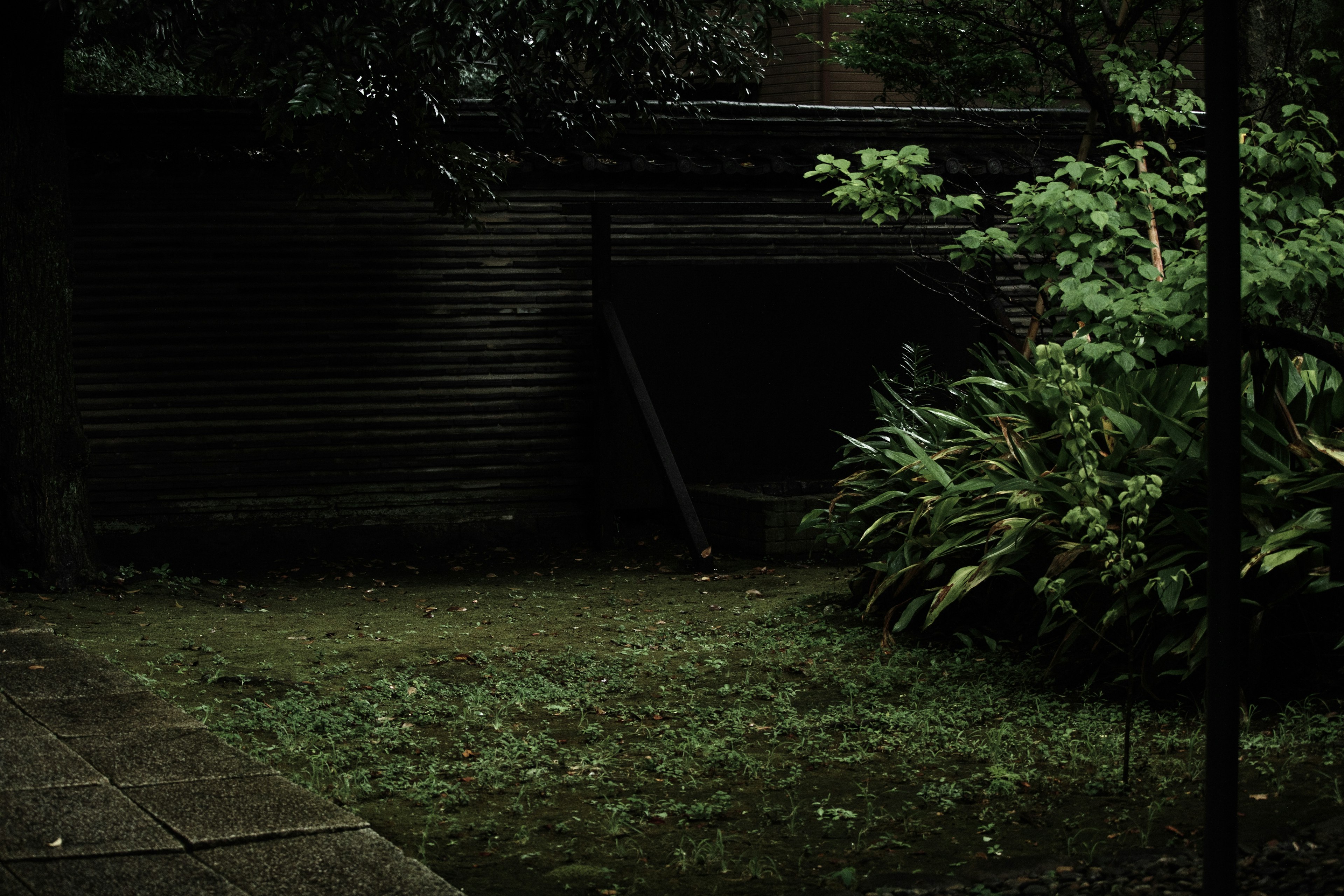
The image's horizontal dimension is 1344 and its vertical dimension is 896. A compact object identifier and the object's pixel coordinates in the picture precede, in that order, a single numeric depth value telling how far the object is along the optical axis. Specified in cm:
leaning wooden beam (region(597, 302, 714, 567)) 908
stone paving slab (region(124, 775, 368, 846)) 341
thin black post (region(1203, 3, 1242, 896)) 243
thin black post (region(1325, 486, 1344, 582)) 260
